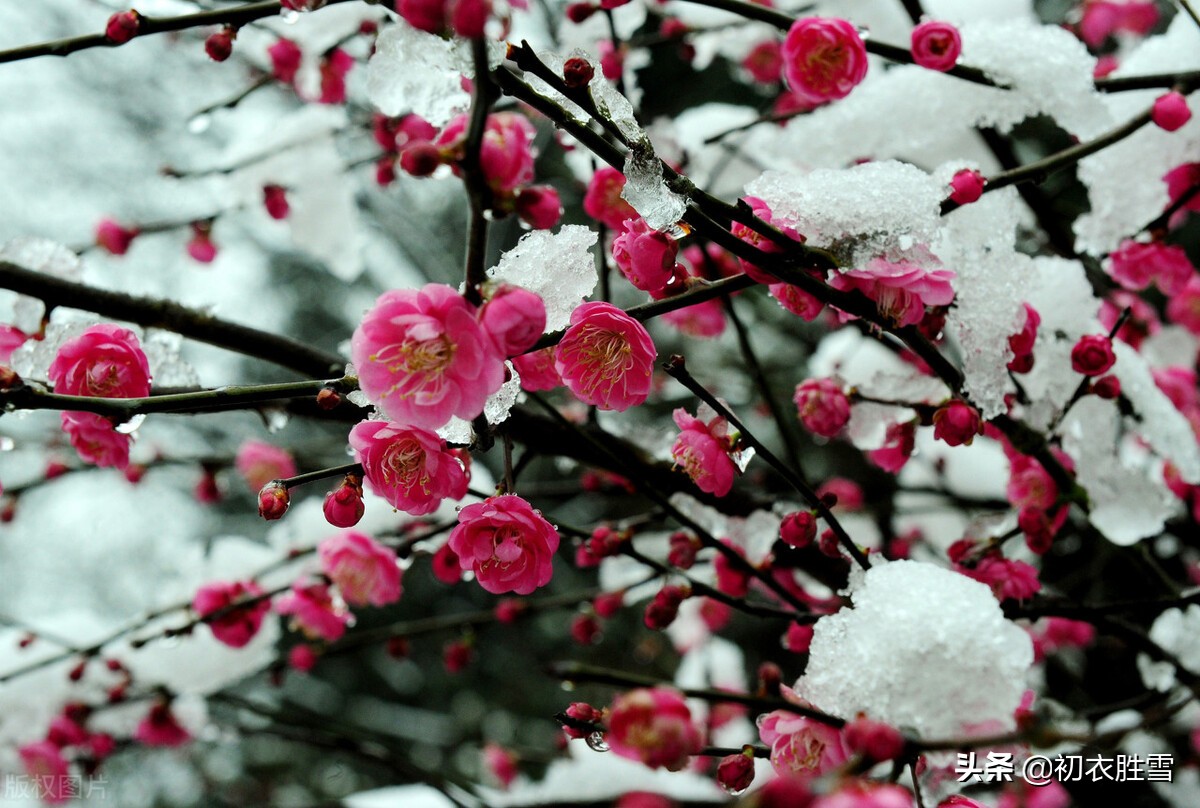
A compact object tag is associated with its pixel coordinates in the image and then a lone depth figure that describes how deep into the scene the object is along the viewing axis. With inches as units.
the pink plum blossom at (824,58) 27.9
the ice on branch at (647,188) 25.4
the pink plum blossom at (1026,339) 27.9
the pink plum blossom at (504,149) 24.4
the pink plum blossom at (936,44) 27.9
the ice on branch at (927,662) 25.4
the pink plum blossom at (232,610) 31.2
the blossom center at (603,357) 26.2
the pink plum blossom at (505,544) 26.1
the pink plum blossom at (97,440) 26.9
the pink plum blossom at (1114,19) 50.0
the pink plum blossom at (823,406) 28.6
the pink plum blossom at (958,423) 27.3
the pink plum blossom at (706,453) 27.2
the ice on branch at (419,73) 25.2
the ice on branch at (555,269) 25.6
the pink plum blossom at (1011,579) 28.2
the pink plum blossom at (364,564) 30.2
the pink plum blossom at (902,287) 26.1
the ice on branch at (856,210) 26.5
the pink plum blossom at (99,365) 26.9
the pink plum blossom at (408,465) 25.8
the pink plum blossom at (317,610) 31.6
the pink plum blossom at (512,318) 24.2
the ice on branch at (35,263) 28.6
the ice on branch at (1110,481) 29.4
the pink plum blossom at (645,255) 25.9
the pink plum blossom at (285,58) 33.9
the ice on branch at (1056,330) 29.5
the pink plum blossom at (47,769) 34.3
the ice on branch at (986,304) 27.5
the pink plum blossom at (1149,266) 30.1
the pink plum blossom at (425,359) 24.6
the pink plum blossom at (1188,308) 34.7
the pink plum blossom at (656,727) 23.8
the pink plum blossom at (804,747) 25.5
